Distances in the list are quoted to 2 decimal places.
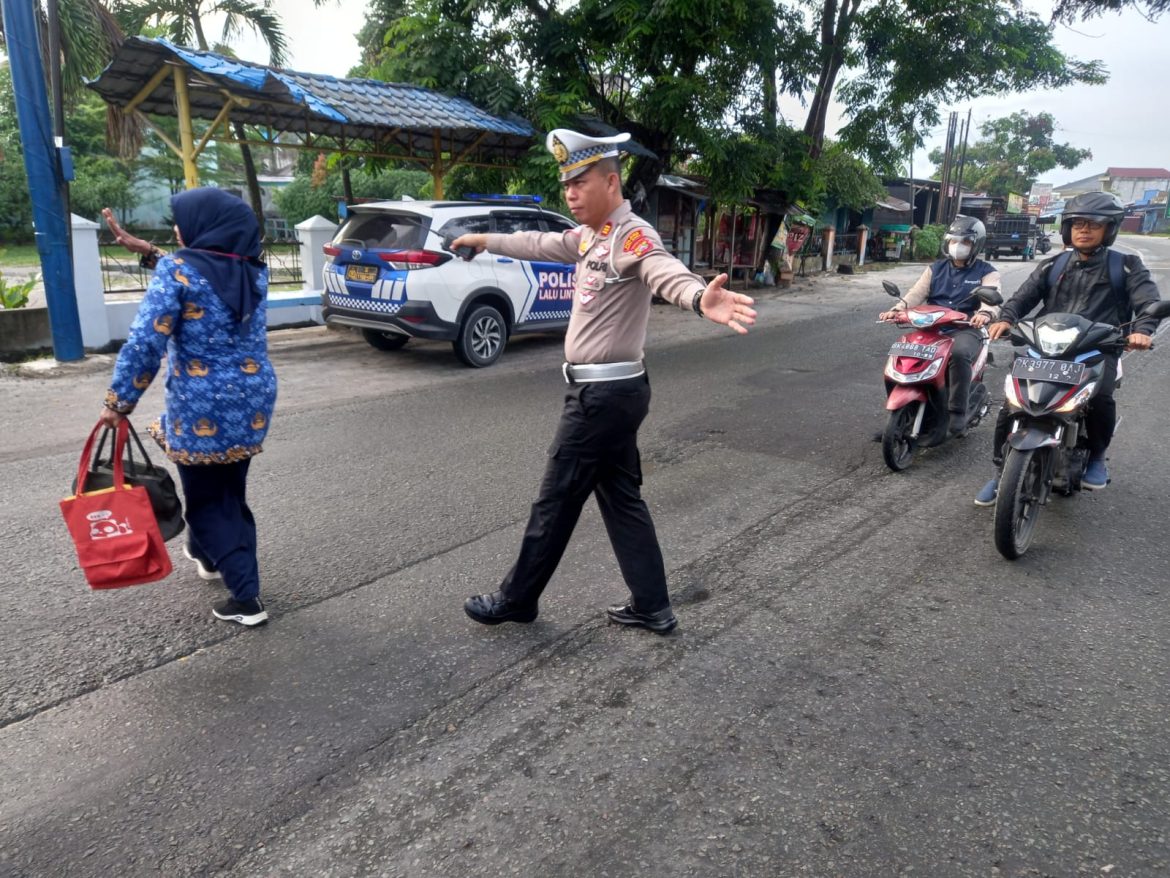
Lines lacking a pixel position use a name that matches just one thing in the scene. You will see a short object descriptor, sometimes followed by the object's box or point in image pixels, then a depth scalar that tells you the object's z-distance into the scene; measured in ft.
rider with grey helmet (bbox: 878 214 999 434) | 18.31
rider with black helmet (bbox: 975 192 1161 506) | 13.99
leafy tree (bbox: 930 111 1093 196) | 206.69
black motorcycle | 13.09
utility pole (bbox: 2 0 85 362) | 24.13
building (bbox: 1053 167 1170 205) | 339.16
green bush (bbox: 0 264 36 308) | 28.07
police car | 27.25
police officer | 9.30
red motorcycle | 17.66
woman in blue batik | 9.52
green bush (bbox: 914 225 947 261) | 112.68
